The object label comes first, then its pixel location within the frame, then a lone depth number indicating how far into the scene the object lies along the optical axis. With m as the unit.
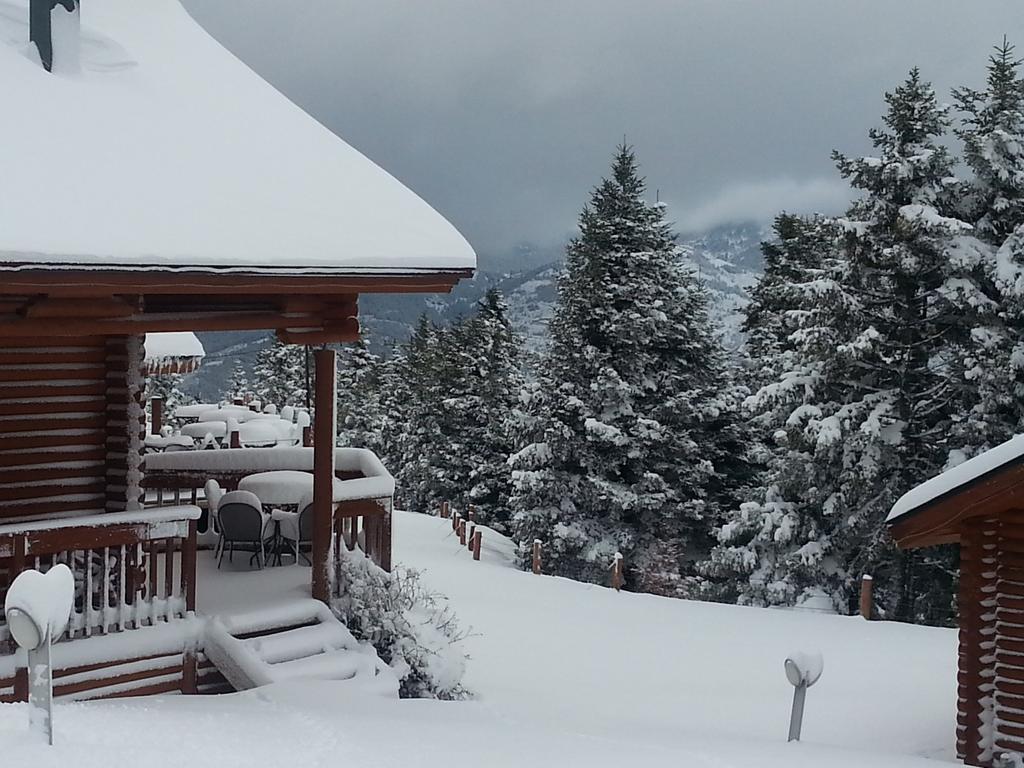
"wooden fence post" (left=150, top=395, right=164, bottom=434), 27.85
